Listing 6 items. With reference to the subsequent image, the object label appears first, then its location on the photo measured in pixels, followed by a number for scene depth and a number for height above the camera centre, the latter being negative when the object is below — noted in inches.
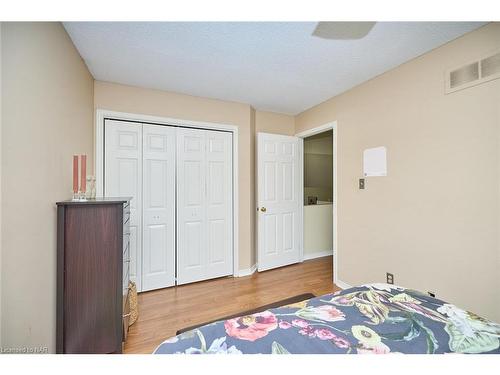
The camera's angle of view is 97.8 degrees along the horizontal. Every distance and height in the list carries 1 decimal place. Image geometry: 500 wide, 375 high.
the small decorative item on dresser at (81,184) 60.9 +2.4
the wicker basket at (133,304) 78.1 -40.6
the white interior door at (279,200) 127.6 -5.2
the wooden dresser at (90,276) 56.1 -22.4
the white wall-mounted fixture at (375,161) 88.6 +12.5
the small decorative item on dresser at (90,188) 66.9 +1.3
